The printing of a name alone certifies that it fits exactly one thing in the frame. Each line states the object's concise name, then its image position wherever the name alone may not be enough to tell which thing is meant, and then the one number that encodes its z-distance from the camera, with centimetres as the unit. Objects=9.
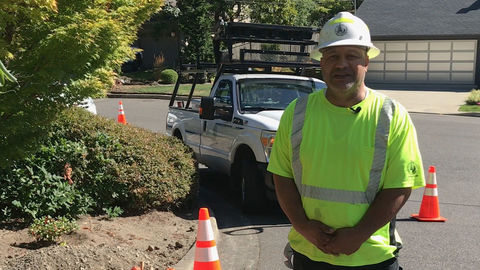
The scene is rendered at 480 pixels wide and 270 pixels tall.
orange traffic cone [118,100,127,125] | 1390
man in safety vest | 238
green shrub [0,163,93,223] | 525
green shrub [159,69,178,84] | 2992
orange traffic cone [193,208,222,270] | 372
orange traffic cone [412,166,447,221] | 664
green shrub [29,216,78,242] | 471
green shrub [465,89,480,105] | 2244
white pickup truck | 676
